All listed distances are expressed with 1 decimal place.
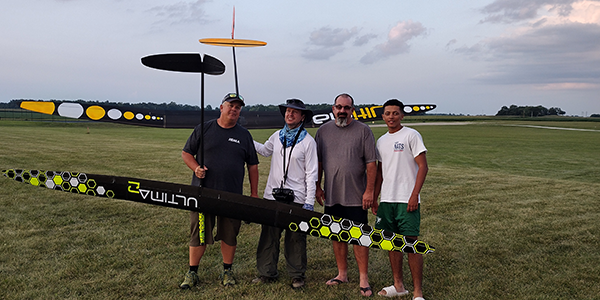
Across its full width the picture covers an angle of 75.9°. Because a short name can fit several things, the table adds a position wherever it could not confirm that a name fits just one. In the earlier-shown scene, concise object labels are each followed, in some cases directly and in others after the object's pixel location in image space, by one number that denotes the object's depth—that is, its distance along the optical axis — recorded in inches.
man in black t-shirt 143.6
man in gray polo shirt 142.9
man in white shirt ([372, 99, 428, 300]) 134.7
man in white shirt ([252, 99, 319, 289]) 144.0
